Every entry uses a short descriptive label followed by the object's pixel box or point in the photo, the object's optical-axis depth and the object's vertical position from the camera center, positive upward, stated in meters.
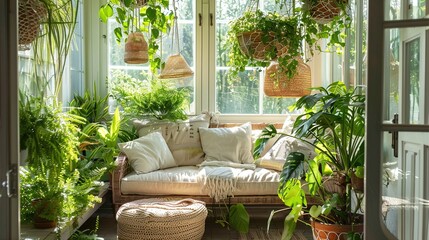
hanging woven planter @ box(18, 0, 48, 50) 1.95 +0.39
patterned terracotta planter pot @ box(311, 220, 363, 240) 2.40 -0.65
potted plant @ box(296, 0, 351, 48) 2.53 +0.55
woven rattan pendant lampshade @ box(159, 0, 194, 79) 3.81 +0.33
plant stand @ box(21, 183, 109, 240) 2.35 -0.67
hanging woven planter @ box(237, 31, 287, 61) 2.75 +0.39
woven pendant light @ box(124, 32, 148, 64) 3.23 +0.43
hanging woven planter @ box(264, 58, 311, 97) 3.69 +0.21
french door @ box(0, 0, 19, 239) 1.36 -0.03
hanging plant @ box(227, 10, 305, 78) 2.72 +0.43
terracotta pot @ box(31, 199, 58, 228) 2.43 -0.54
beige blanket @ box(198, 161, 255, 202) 3.54 -0.58
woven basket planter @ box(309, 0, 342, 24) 2.52 +0.55
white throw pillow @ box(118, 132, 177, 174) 3.74 -0.38
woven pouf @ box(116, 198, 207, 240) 3.03 -0.76
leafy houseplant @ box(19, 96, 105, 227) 2.01 -0.34
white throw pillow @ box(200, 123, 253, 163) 4.14 -0.33
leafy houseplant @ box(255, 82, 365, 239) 2.40 -0.33
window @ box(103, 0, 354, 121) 4.60 +0.43
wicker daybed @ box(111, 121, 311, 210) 3.54 -0.63
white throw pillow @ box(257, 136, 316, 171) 3.79 -0.37
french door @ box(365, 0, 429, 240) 1.31 -0.04
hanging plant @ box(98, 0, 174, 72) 2.38 +0.50
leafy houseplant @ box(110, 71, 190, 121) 4.33 +0.09
